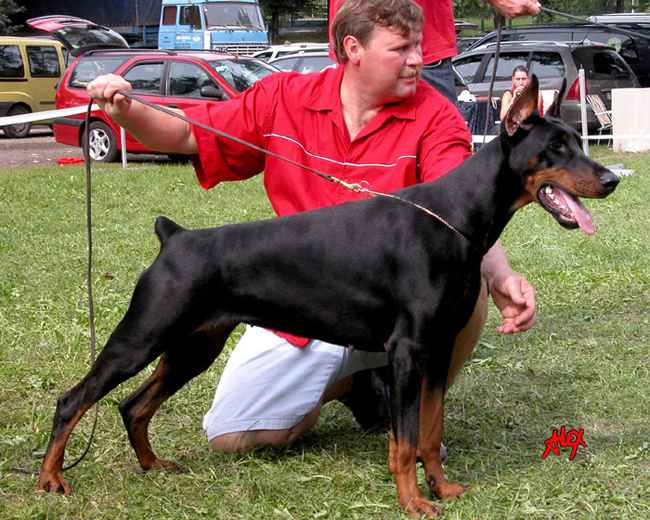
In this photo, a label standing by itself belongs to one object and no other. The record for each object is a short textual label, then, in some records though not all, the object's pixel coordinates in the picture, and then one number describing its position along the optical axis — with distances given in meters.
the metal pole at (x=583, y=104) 13.09
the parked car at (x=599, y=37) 19.11
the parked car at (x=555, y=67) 15.16
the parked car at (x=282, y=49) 22.53
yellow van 18.58
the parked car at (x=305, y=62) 17.72
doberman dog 2.74
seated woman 11.80
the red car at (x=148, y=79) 13.09
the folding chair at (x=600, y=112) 15.04
